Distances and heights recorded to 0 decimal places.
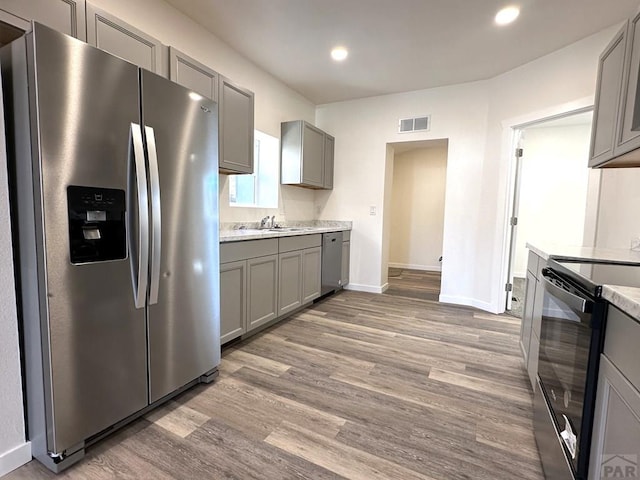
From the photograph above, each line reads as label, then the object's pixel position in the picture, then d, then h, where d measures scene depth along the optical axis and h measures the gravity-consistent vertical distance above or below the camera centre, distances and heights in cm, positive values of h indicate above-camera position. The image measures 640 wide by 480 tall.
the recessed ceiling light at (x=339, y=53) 309 +158
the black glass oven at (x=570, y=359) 98 -54
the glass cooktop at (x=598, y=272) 104 -21
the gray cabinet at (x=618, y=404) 78 -50
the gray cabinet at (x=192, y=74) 222 +99
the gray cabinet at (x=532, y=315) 191 -66
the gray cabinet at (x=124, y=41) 176 +100
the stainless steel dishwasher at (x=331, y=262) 391 -66
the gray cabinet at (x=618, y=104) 151 +61
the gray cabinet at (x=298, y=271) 311 -65
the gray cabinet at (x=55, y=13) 145 +94
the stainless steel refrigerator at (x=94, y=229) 124 -11
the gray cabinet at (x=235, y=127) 265 +72
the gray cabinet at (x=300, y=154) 390 +72
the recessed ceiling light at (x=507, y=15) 242 +158
